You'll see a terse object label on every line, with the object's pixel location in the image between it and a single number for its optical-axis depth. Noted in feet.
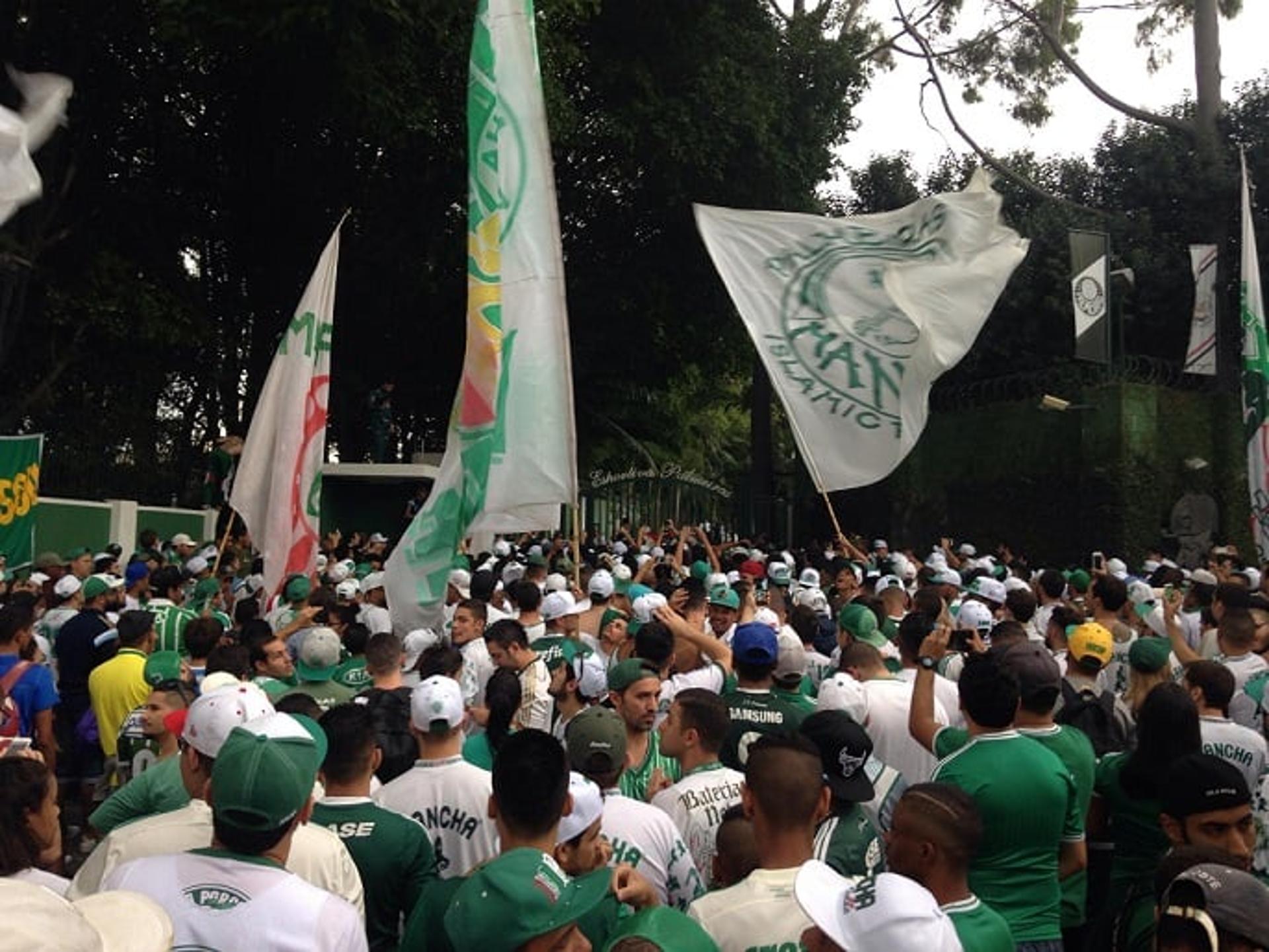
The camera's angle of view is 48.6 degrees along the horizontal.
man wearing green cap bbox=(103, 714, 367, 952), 9.98
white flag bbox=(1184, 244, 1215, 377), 67.62
